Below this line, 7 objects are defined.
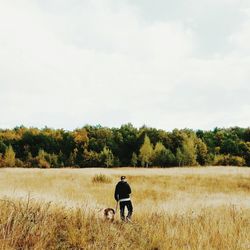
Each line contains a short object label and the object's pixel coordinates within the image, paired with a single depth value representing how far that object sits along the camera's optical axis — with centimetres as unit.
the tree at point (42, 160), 7931
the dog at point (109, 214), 890
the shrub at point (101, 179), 3178
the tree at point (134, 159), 8022
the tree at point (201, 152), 8175
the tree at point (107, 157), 8156
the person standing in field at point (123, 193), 1242
